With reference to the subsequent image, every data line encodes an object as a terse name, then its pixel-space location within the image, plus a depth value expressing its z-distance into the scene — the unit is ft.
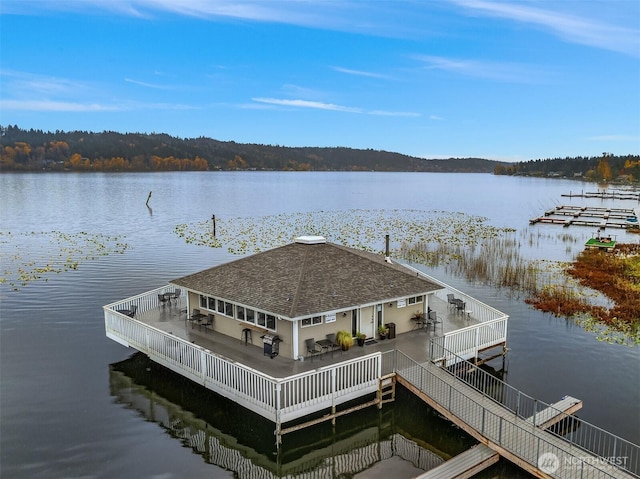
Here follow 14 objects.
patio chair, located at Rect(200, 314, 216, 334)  61.57
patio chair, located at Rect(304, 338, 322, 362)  52.70
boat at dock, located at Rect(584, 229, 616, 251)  145.59
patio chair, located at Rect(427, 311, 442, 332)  62.16
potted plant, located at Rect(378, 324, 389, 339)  58.59
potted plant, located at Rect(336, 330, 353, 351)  53.83
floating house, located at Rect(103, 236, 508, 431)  46.26
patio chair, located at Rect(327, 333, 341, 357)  53.88
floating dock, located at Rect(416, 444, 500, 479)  38.22
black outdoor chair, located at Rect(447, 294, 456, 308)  69.82
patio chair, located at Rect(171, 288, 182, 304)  73.26
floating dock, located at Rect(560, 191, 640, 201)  386.50
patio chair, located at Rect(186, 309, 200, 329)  61.98
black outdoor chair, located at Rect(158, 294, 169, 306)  70.74
